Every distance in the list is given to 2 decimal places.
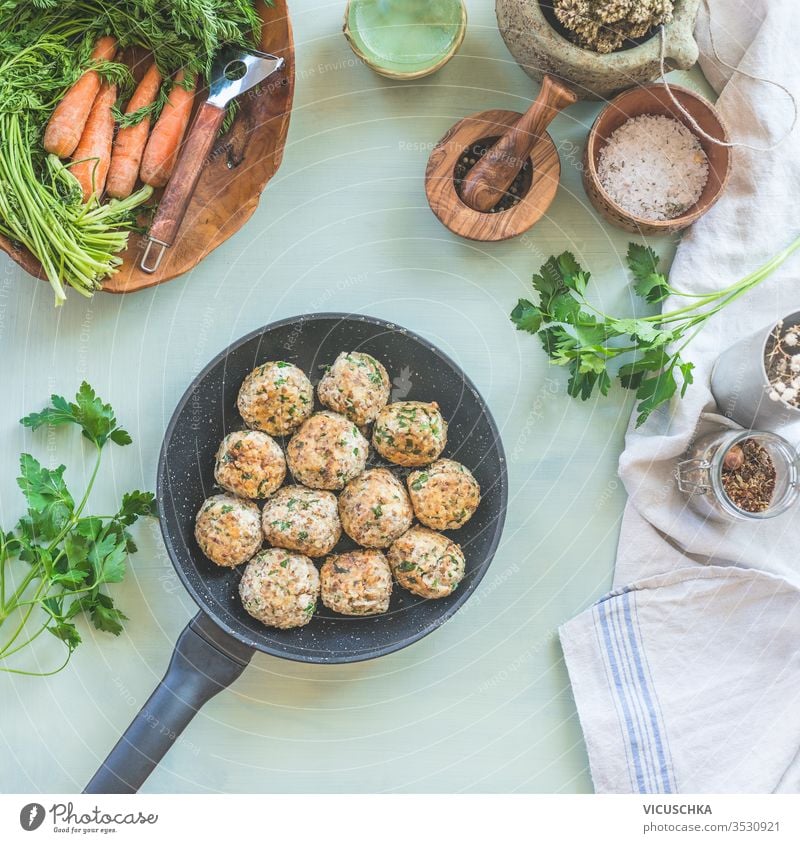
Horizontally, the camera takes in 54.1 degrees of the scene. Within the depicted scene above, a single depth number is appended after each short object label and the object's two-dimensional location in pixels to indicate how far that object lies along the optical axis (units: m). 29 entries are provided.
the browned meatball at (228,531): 1.42
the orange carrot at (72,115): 1.46
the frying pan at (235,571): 1.43
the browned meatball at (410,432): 1.44
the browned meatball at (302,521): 1.43
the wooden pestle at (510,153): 1.39
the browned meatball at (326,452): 1.44
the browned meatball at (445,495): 1.45
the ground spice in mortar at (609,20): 1.32
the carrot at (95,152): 1.48
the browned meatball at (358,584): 1.42
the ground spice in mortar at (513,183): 1.52
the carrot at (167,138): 1.50
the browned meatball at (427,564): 1.42
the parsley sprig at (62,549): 1.46
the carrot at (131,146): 1.50
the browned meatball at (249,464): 1.43
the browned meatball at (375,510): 1.43
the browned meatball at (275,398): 1.45
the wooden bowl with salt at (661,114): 1.46
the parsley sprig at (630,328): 1.41
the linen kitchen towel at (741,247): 1.54
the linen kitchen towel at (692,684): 1.52
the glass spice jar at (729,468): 1.42
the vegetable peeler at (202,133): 1.46
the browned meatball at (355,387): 1.45
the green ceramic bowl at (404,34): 1.53
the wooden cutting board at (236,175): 1.47
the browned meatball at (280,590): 1.41
